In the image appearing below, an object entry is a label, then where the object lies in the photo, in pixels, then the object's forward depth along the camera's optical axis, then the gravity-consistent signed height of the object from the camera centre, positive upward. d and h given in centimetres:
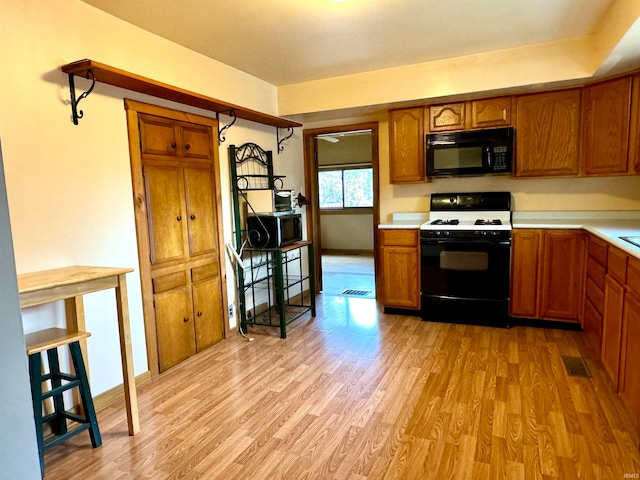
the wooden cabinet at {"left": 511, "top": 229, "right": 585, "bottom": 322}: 338 -71
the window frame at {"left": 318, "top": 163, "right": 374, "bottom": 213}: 812 +59
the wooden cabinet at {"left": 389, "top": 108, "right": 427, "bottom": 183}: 398 +50
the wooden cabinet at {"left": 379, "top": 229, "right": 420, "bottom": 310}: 397 -70
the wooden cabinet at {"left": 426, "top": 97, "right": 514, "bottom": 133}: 366 +74
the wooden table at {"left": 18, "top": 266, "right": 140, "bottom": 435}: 175 -39
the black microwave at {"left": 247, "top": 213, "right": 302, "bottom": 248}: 359 -26
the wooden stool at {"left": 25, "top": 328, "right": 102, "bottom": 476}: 190 -88
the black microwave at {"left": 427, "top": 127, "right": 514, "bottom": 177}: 366 +39
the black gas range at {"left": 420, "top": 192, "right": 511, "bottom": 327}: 359 -63
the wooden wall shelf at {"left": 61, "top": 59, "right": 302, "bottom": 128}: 217 +74
